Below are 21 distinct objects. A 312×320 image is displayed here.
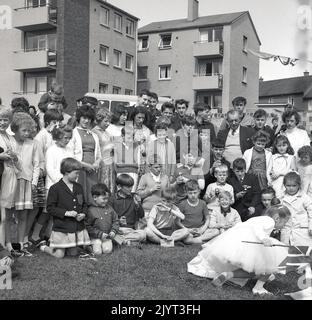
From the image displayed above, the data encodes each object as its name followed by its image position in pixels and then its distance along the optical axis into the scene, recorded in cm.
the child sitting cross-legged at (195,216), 784
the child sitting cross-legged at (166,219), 762
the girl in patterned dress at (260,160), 841
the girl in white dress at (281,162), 831
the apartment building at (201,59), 3803
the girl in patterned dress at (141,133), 830
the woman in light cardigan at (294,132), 875
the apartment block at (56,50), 3145
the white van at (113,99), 2073
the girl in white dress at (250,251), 526
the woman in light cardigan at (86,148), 745
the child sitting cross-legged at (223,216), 780
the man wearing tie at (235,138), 880
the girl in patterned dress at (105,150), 798
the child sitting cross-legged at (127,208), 756
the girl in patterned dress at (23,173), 658
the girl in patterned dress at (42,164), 698
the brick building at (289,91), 6400
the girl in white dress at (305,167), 812
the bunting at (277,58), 774
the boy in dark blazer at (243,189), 823
